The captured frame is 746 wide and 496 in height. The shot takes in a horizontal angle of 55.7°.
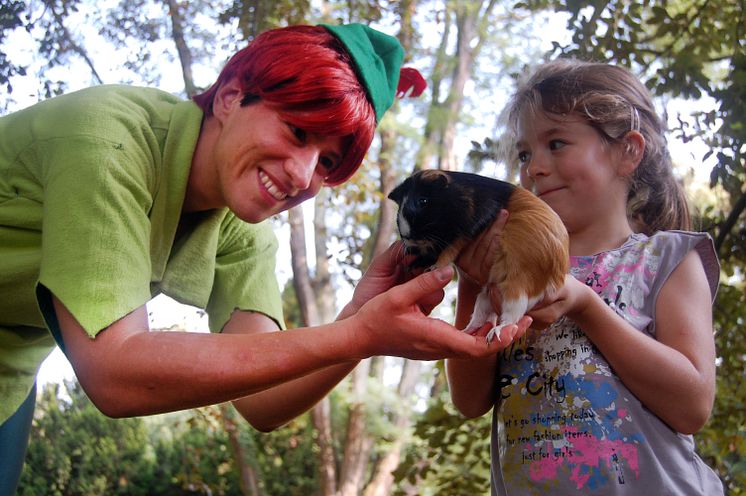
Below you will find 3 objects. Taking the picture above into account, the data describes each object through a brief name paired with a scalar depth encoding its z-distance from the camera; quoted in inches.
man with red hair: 52.0
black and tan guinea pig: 53.9
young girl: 58.2
